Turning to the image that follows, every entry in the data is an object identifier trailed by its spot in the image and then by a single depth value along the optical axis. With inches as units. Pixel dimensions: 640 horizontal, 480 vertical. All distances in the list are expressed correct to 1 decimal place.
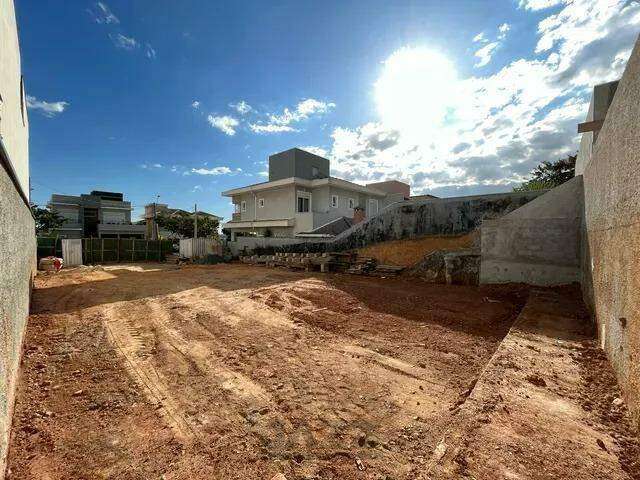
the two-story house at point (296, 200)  908.6
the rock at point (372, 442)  90.5
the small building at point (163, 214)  1044.7
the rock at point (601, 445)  77.6
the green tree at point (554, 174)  791.1
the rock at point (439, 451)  74.5
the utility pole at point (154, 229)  951.0
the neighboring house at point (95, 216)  1261.1
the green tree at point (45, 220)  1003.3
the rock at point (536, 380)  110.1
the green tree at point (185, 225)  1277.1
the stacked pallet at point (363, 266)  501.4
